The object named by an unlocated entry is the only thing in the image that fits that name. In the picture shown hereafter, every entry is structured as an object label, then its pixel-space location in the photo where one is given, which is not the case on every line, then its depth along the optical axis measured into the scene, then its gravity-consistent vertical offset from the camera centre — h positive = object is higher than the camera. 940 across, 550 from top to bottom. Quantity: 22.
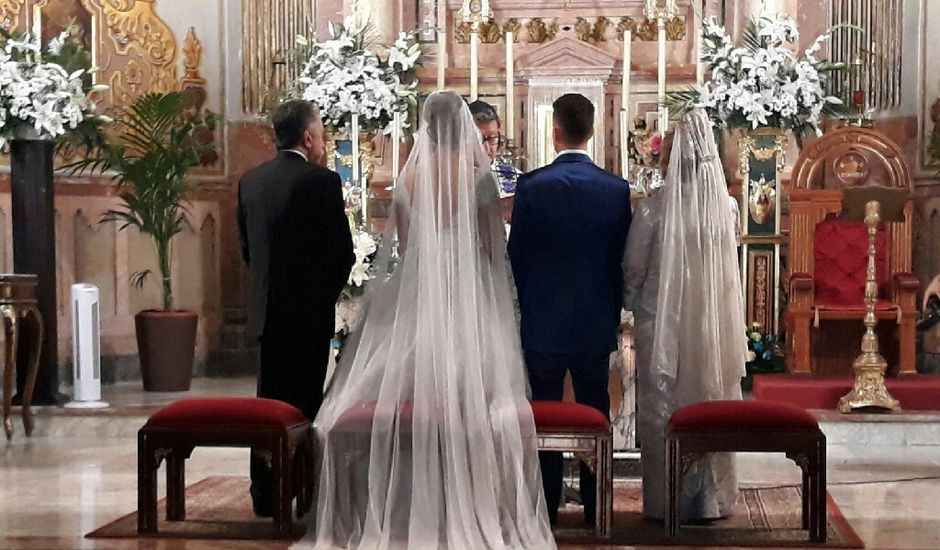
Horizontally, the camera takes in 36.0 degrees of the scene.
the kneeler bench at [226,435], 5.87 -0.85
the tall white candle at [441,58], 9.48 +1.11
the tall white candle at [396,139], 9.98 +0.61
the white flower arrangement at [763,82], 9.97 +1.00
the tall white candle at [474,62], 9.10 +1.07
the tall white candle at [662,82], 9.13 +0.93
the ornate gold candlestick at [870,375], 8.62 -0.90
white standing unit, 9.40 -0.76
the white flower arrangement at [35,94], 8.98 +0.85
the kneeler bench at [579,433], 5.73 -0.82
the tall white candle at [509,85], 9.10 +0.90
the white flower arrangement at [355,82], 10.13 +1.03
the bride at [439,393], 5.57 -0.65
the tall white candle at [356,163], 9.66 +0.44
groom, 5.87 -0.08
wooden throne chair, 9.71 -0.16
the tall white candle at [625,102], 9.47 +0.81
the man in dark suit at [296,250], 6.30 -0.10
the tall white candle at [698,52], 10.14 +1.25
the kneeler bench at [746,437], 5.83 -0.85
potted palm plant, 10.19 +0.17
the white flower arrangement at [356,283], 8.41 -0.32
